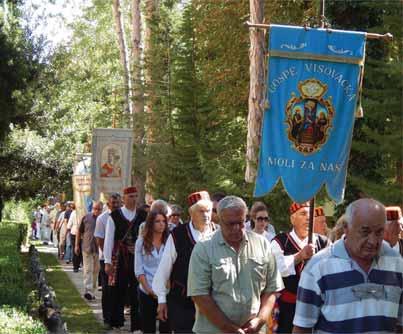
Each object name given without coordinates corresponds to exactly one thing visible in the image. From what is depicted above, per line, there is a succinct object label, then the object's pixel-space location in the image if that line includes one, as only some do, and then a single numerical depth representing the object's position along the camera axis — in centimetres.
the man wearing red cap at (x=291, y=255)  850
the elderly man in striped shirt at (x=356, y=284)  514
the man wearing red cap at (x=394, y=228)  870
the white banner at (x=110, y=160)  1916
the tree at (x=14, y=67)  2545
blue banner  1016
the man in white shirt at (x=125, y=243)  1308
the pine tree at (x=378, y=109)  1775
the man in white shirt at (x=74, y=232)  2667
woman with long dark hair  1095
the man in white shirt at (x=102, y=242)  1416
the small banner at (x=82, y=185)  2525
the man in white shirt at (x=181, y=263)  861
